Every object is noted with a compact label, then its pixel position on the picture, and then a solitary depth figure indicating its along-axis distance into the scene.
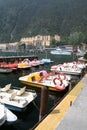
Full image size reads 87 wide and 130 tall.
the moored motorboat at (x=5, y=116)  5.81
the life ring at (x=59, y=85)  10.56
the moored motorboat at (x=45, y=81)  10.71
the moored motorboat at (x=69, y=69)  17.24
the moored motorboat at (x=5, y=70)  17.95
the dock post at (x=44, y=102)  6.10
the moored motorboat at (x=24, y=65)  20.96
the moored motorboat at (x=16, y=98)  7.47
